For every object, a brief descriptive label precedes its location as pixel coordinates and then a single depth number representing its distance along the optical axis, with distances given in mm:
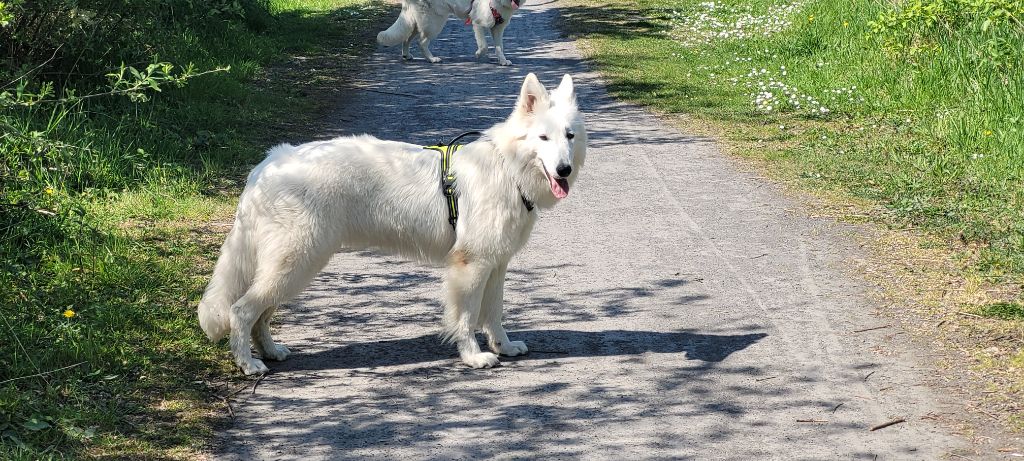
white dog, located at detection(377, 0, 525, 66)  15344
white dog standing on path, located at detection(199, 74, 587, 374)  5344
